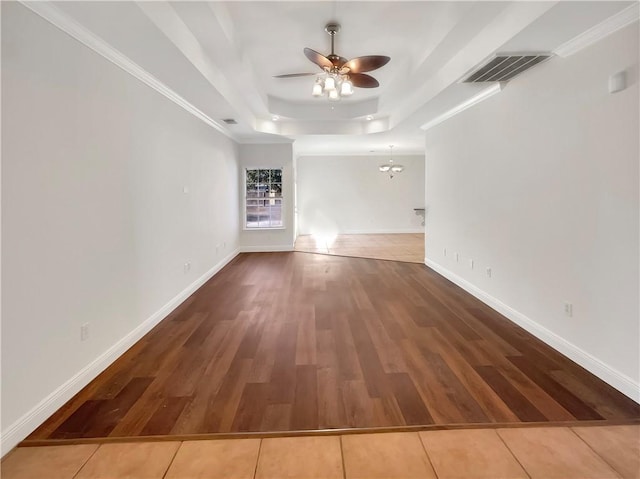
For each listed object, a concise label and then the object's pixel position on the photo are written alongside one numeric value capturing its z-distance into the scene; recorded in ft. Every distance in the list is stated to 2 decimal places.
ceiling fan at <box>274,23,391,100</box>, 11.02
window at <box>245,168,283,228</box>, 27.45
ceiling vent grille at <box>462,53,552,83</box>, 9.71
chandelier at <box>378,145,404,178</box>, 34.45
